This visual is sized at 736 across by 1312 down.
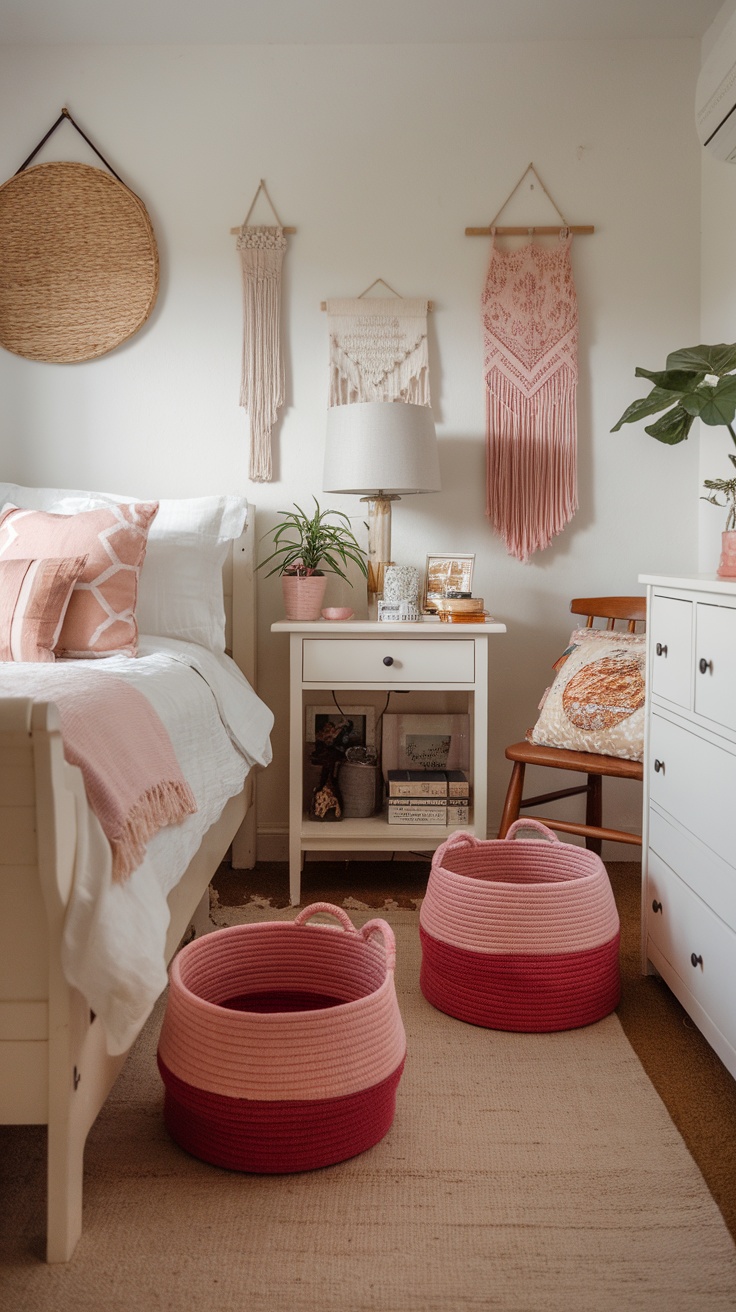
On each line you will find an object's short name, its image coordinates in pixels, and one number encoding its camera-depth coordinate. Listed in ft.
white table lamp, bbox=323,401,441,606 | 8.18
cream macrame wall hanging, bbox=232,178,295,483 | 9.15
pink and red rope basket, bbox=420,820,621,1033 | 5.66
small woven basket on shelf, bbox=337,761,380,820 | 8.64
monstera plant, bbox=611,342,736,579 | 6.05
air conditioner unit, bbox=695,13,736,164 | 7.00
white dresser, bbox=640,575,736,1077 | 5.00
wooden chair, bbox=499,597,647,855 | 7.41
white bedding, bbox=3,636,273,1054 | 3.60
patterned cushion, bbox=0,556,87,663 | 6.35
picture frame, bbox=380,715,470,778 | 9.14
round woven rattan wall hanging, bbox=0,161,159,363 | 9.14
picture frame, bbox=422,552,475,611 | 8.72
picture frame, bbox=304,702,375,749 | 9.34
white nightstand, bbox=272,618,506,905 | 8.11
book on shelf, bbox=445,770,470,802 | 8.25
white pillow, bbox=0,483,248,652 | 7.82
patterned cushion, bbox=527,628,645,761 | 7.54
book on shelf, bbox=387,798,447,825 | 8.23
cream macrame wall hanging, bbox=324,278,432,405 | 9.15
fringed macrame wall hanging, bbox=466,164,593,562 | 9.12
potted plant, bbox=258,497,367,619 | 8.47
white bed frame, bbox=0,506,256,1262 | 3.49
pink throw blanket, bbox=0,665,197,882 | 4.08
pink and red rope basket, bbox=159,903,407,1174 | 4.25
